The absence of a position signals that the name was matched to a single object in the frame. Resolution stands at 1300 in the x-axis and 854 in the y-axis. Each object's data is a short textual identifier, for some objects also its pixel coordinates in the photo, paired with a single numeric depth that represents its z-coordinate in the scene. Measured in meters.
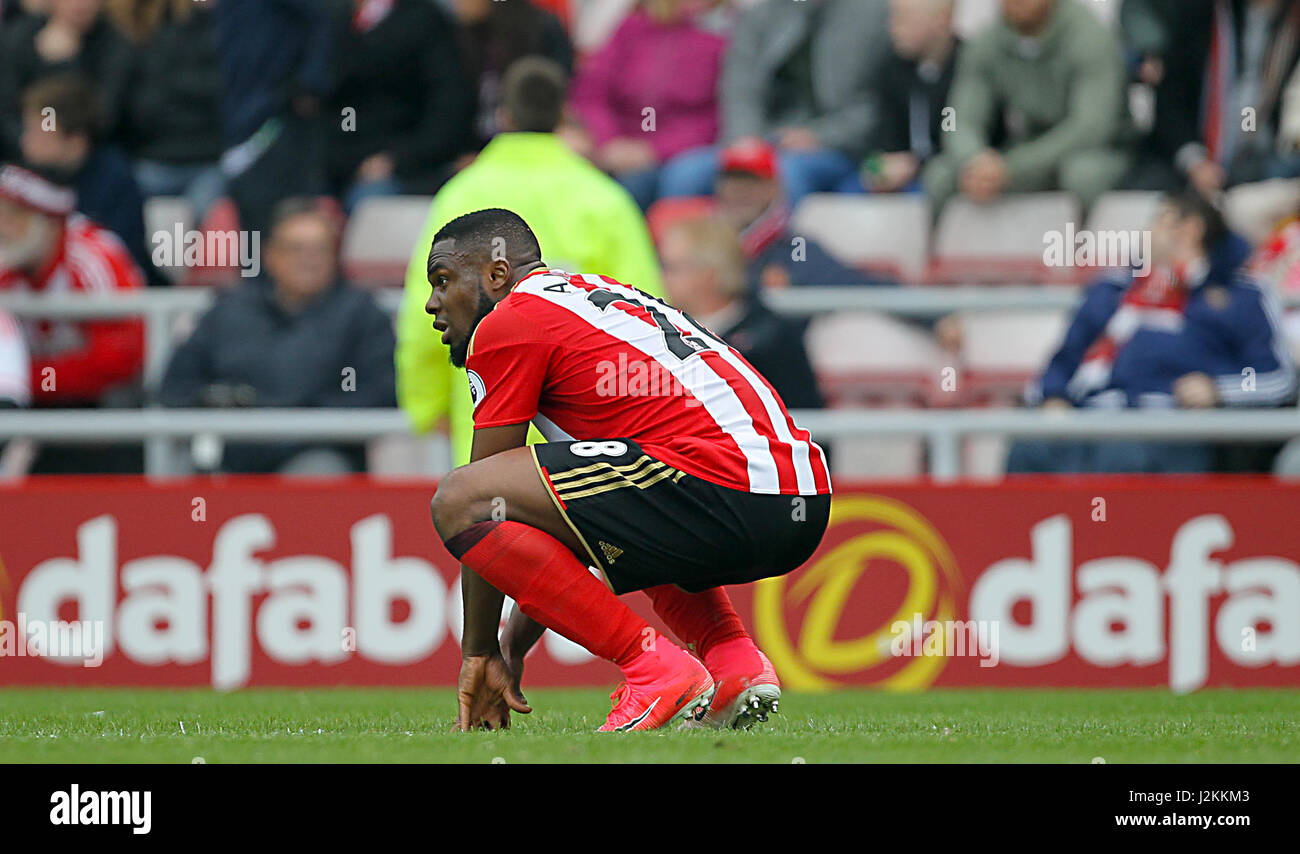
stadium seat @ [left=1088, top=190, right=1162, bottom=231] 18.98
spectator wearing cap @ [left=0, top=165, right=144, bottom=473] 17.67
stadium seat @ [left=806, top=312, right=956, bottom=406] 17.97
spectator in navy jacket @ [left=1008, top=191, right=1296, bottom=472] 16.20
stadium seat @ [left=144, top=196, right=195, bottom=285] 20.87
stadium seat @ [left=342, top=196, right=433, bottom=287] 19.94
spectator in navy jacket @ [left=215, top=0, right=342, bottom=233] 19.73
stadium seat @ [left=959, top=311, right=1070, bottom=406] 18.19
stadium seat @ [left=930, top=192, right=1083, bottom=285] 19.03
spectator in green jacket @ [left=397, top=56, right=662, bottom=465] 13.96
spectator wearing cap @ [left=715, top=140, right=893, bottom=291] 18.06
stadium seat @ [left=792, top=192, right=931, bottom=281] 19.37
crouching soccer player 9.34
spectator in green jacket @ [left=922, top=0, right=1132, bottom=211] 19.19
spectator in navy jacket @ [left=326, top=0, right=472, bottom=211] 20.03
